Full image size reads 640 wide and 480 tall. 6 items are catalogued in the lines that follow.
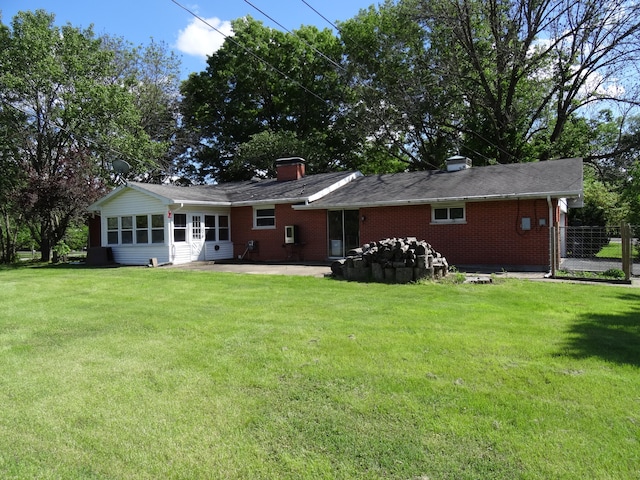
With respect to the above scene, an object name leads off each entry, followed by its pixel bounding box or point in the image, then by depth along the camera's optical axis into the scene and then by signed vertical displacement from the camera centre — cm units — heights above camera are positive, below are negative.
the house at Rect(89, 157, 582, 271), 1378 +67
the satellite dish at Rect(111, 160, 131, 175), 1862 +310
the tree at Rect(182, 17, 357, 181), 3197 +1043
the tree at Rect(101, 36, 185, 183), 2845 +1025
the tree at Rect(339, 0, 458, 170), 2681 +905
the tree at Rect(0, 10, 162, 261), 1950 +595
